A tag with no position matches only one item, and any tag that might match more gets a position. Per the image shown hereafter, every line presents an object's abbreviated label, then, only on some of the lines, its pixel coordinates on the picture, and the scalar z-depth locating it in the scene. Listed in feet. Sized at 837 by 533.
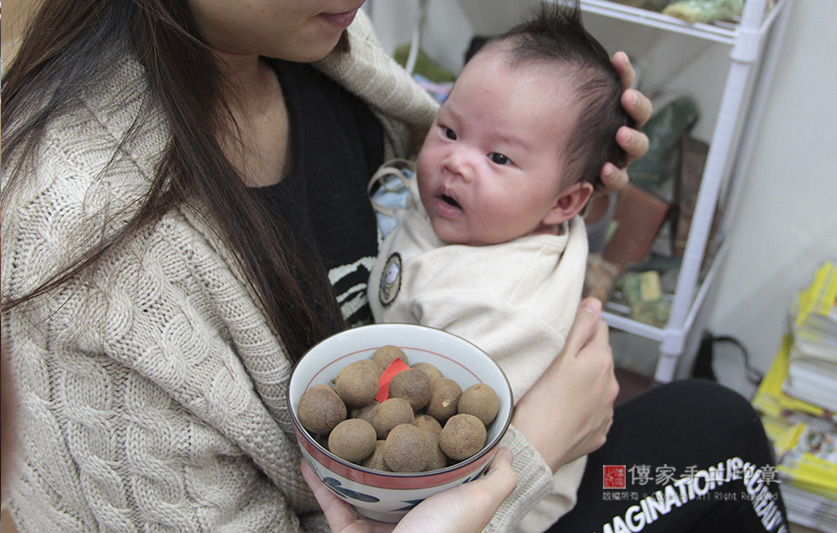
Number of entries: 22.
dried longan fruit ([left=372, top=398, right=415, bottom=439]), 2.11
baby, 3.07
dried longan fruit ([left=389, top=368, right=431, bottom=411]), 2.20
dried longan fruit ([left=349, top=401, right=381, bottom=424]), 2.23
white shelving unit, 4.51
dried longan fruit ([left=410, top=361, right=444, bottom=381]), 2.36
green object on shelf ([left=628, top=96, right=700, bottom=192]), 5.79
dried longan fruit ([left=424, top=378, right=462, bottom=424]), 2.25
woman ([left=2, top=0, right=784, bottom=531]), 2.07
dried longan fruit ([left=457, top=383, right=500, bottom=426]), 2.19
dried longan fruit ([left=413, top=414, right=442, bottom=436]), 2.19
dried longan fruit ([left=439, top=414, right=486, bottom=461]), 2.08
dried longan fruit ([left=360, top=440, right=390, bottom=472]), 2.07
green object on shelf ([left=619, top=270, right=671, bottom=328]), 5.82
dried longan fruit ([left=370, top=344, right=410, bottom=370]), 2.38
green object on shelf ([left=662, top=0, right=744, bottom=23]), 4.62
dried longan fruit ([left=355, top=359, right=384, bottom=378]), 2.31
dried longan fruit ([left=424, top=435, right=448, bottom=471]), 2.10
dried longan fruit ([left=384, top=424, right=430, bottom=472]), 2.00
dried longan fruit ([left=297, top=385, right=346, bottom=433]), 2.11
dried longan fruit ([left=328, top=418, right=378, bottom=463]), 2.03
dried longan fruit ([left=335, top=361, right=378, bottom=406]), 2.20
